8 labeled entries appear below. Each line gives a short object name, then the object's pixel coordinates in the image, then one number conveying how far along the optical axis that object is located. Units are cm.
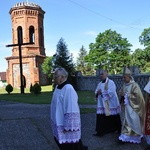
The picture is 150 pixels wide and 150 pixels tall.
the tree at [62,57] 1948
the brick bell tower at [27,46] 2731
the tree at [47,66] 2679
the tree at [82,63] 5850
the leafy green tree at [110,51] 4119
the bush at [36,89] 1500
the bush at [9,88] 1721
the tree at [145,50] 3563
